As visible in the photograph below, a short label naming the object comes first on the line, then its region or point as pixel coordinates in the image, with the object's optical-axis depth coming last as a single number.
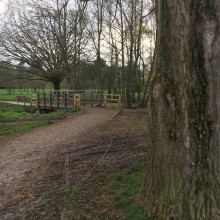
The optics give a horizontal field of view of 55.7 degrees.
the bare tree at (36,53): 19.22
